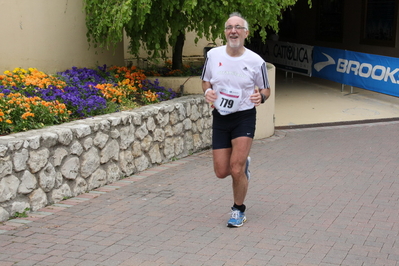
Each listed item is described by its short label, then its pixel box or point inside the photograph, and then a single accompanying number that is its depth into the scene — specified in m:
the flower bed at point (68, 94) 6.21
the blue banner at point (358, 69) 12.48
